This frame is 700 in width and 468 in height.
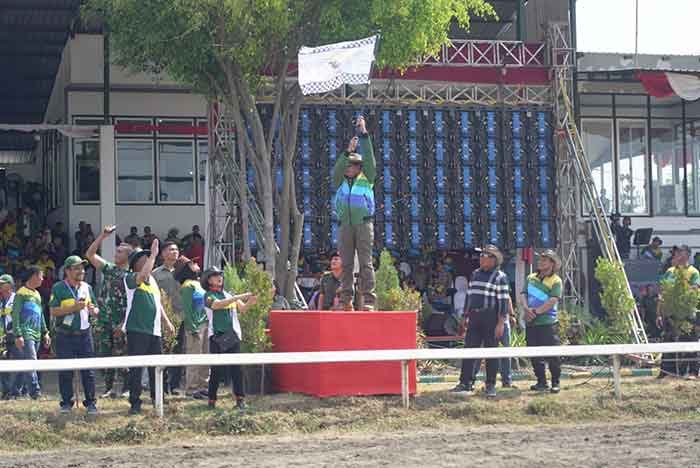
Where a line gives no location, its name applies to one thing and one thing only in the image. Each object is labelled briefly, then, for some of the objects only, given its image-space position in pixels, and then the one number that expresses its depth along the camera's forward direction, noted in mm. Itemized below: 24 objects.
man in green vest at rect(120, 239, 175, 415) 12391
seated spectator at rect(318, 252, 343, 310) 15211
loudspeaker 24781
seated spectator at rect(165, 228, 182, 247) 24984
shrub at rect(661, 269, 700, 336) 16531
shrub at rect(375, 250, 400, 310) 15352
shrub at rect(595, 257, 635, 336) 18828
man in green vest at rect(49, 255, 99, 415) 12406
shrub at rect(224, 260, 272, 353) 13930
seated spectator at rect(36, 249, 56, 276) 22953
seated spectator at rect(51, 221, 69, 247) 25797
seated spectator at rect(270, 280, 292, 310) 16609
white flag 15750
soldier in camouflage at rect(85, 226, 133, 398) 12993
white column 23781
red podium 13133
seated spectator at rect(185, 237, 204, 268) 23281
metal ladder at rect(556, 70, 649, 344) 20875
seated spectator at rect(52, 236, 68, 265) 24344
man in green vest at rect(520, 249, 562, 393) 14477
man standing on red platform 13336
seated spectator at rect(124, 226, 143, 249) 21114
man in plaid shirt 14117
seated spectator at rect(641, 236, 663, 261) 23891
